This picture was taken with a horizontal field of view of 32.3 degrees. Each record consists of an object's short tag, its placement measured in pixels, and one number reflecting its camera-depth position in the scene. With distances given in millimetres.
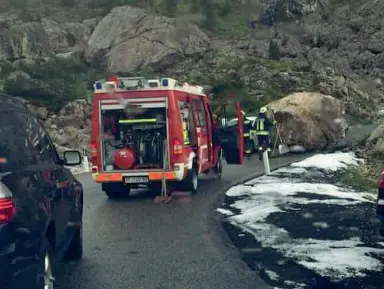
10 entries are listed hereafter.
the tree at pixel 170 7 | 70181
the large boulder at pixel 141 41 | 61469
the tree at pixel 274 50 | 60000
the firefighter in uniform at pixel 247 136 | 18677
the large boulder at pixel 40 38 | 63344
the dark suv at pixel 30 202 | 4586
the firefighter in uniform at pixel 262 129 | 17797
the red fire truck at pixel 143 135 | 12742
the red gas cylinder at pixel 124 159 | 13078
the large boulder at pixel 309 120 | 24078
